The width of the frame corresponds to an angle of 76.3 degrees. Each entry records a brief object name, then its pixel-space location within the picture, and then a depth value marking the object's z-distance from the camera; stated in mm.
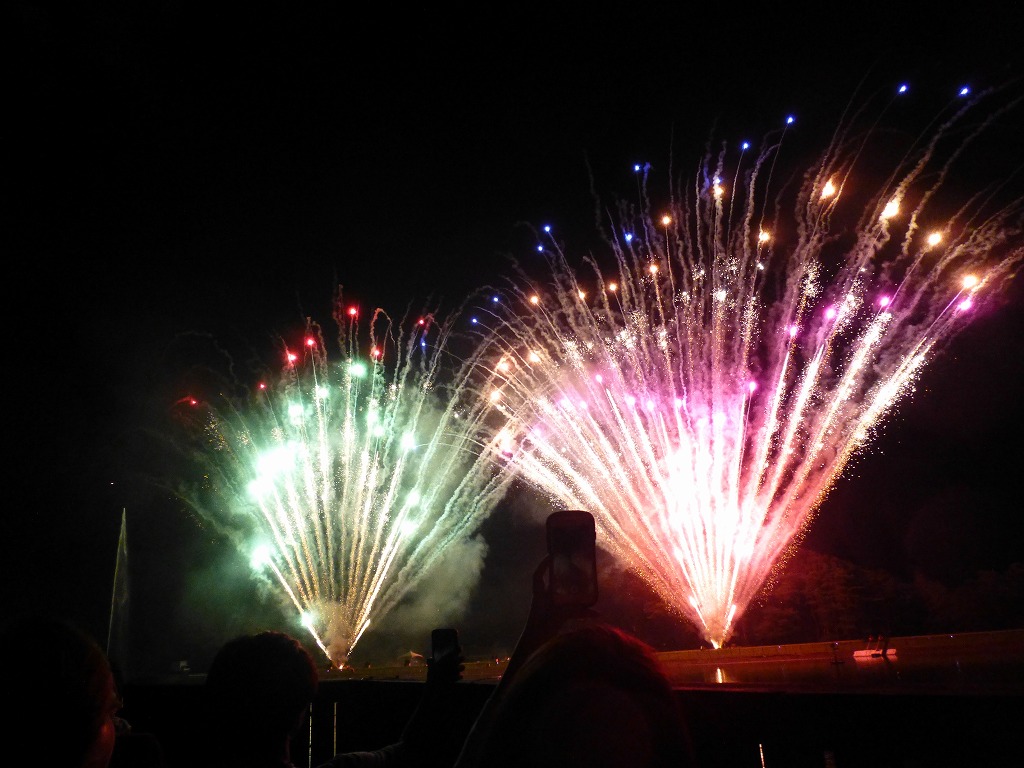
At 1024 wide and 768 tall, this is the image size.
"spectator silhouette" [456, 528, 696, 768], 881
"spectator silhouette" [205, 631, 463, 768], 1976
